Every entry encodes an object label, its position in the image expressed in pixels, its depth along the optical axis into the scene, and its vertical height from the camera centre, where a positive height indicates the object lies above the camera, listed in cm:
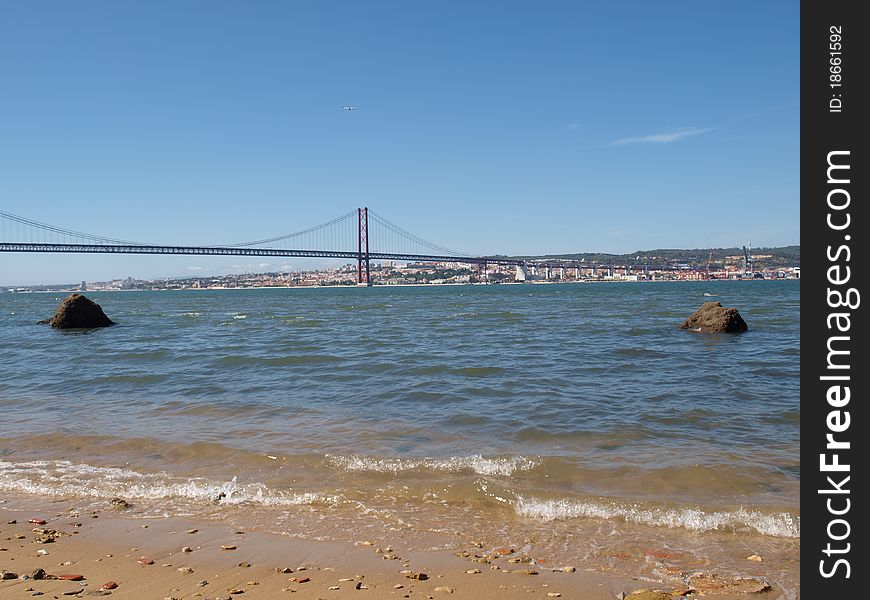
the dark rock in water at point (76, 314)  2384 -126
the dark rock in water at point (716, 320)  1761 -150
